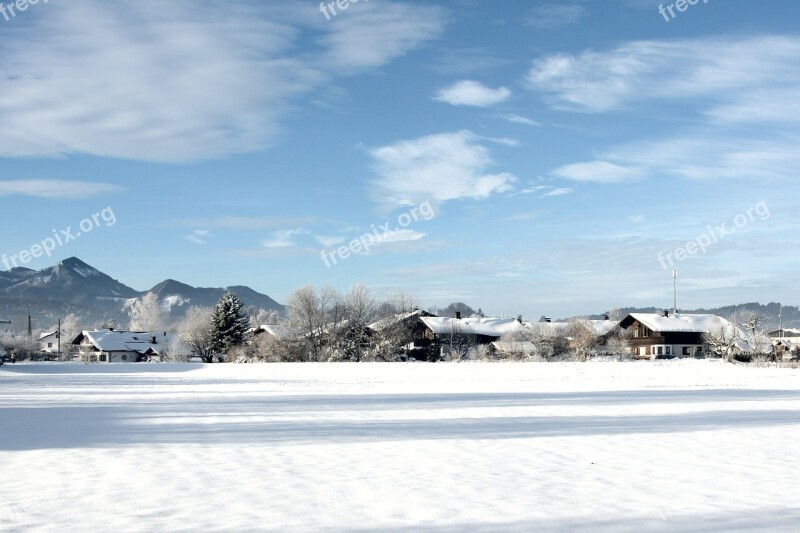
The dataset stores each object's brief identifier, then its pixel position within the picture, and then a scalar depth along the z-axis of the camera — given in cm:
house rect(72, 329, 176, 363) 10669
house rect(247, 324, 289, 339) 7531
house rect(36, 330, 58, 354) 15346
